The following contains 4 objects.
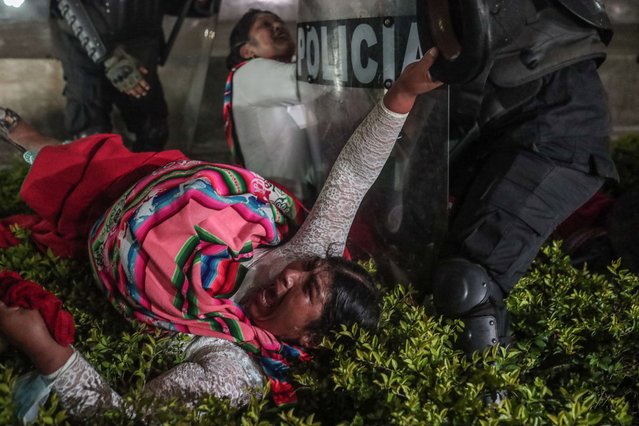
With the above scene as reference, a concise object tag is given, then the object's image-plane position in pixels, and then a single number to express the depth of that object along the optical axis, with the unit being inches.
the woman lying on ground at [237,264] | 80.8
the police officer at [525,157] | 84.0
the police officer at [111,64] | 145.2
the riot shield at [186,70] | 160.2
